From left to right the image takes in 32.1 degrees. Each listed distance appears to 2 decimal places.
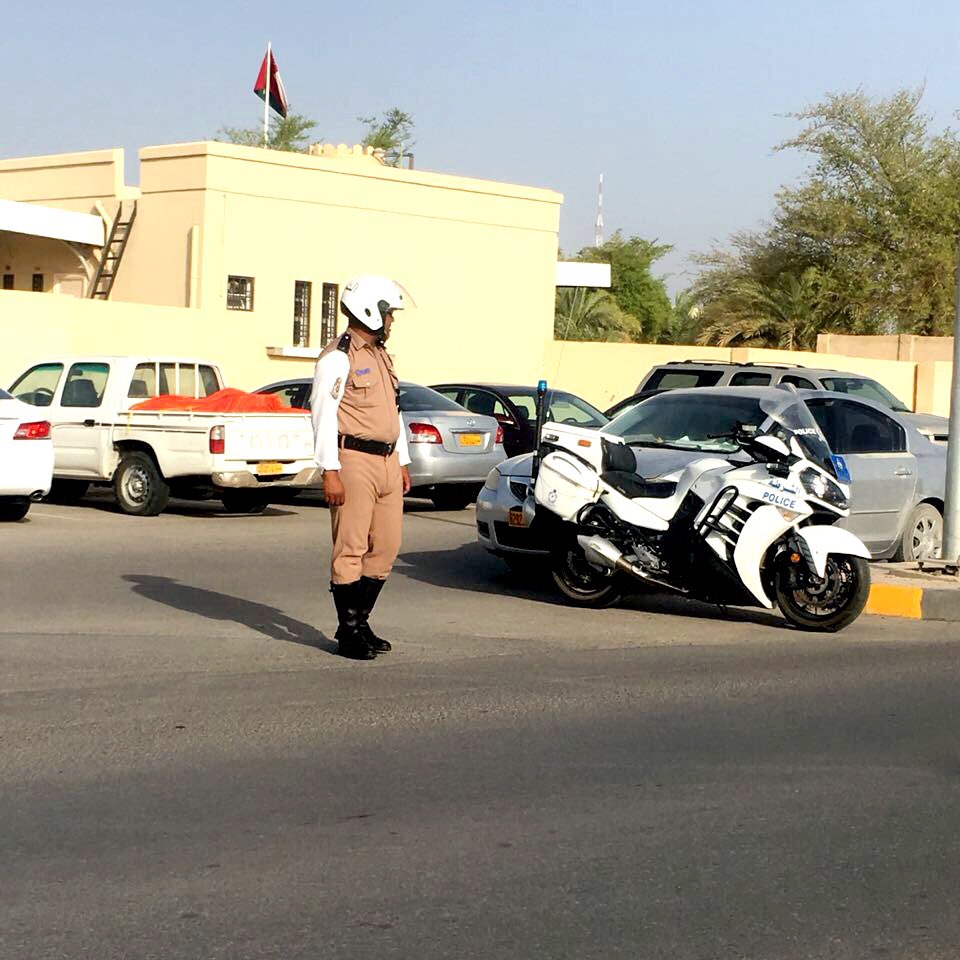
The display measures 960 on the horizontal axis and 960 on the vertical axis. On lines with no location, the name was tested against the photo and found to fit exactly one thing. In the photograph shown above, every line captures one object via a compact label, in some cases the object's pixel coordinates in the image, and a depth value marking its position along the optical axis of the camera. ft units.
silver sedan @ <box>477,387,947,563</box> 41.47
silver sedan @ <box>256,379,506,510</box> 62.85
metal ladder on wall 111.03
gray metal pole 42.06
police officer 29.63
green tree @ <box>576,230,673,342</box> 245.24
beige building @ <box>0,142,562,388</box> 106.11
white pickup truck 57.31
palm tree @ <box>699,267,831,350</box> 167.02
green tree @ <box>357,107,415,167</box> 225.76
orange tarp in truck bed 58.70
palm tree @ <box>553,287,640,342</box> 185.37
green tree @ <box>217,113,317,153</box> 216.74
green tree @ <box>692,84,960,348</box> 164.55
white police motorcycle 35.50
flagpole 132.16
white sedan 53.42
